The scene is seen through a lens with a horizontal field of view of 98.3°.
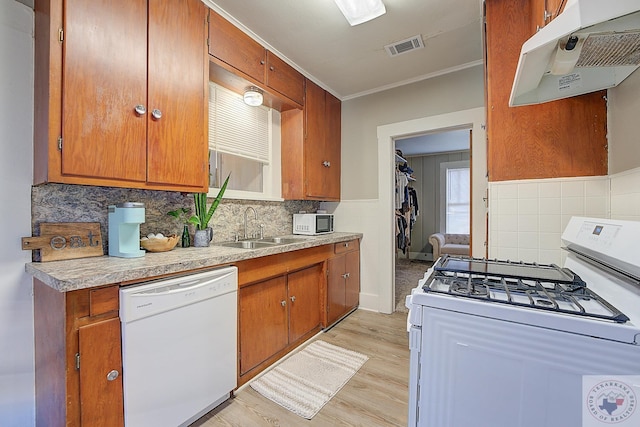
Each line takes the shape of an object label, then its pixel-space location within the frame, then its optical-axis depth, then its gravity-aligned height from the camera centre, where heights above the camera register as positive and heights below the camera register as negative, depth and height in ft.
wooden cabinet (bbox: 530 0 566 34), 3.48 +3.00
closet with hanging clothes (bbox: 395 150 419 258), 14.40 +0.55
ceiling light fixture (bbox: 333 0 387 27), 6.08 +4.63
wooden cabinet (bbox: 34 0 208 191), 4.10 +2.04
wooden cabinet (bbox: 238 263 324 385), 5.91 -2.54
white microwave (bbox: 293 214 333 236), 9.52 -0.38
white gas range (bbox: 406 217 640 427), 2.21 -1.20
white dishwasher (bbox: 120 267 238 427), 3.88 -2.13
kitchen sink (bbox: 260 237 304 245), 8.45 -0.83
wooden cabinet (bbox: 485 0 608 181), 4.83 +1.64
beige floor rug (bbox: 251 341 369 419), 5.51 -3.73
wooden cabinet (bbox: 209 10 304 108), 6.37 +4.00
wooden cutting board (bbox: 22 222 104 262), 4.51 -0.48
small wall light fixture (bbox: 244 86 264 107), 7.65 +3.23
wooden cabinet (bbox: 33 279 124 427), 3.45 -1.91
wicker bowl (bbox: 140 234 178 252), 5.32 -0.61
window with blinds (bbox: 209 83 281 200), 7.60 +2.03
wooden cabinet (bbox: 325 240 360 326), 8.83 -2.35
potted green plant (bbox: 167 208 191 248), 6.06 -0.22
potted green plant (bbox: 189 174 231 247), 6.38 -0.10
